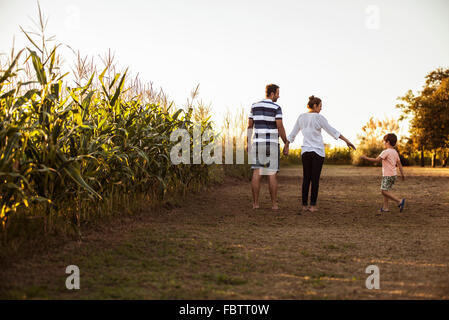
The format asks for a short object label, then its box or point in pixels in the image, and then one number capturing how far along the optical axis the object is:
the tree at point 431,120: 16.69
